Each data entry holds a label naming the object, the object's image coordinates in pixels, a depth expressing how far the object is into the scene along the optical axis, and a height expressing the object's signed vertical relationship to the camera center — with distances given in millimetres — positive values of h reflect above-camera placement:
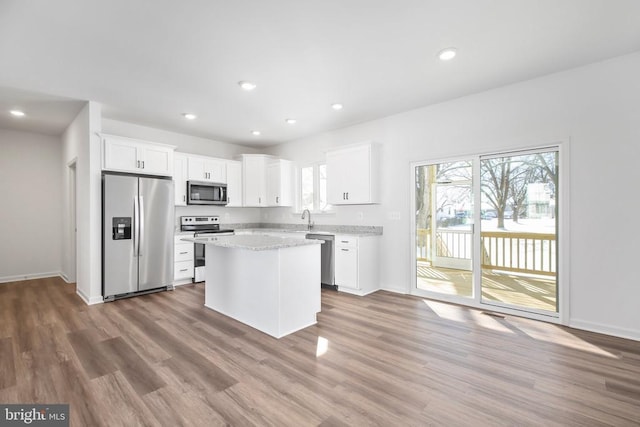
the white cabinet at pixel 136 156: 4195 +862
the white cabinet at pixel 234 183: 5945 +607
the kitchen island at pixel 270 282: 2965 -751
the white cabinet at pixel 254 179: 6168 +711
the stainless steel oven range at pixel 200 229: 5184 -305
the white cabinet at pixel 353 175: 4633 +616
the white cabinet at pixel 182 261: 4949 -812
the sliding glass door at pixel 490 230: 3436 -228
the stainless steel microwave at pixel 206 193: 5293 +375
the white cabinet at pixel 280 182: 6059 +638
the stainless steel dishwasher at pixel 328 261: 4695 -771
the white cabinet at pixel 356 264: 4383 -771
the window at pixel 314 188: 5715 +507
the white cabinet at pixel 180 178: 5172 +621
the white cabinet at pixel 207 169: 5379 +826
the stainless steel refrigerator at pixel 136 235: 4113 -313
